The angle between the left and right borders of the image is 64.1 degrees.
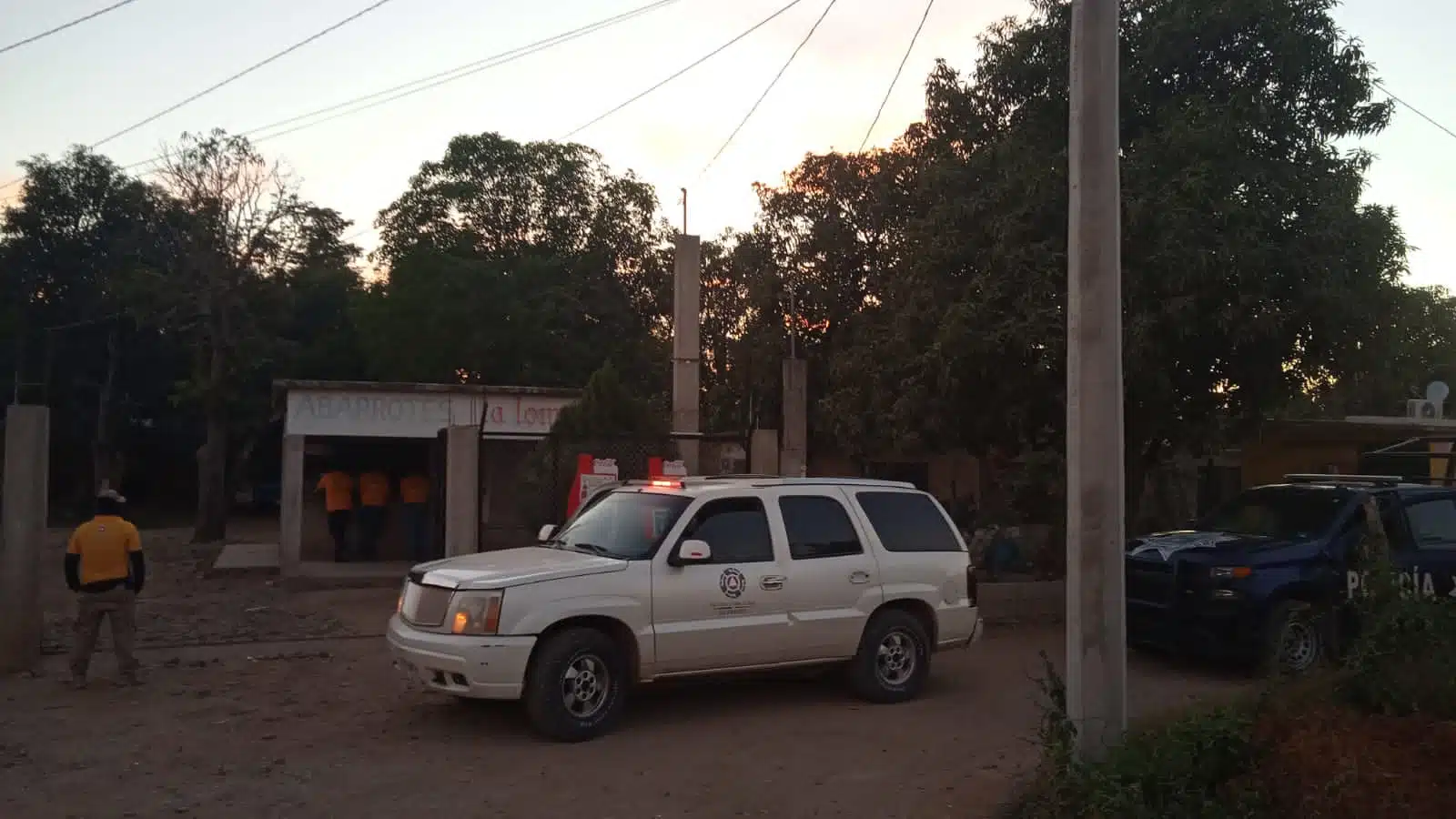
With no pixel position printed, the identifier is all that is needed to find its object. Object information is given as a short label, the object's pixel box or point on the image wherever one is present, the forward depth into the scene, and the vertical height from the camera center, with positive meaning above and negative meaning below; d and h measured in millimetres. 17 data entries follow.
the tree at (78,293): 38125 +6068
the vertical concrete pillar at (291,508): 18266 -482
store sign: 19500 +1137
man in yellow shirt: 9648 -866
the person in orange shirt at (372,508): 20703 -530
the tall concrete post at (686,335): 15875 +2021
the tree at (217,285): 25953 +4485
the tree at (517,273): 32969 +6067
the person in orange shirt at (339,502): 20453 -430
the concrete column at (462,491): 13008 -145
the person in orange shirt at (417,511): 20828 -597
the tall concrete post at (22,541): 10258 -576
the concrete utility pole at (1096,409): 5984 +382
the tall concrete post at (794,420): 14656 +767
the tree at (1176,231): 12359 +2781
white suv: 7785 -857
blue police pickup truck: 9938 -761
